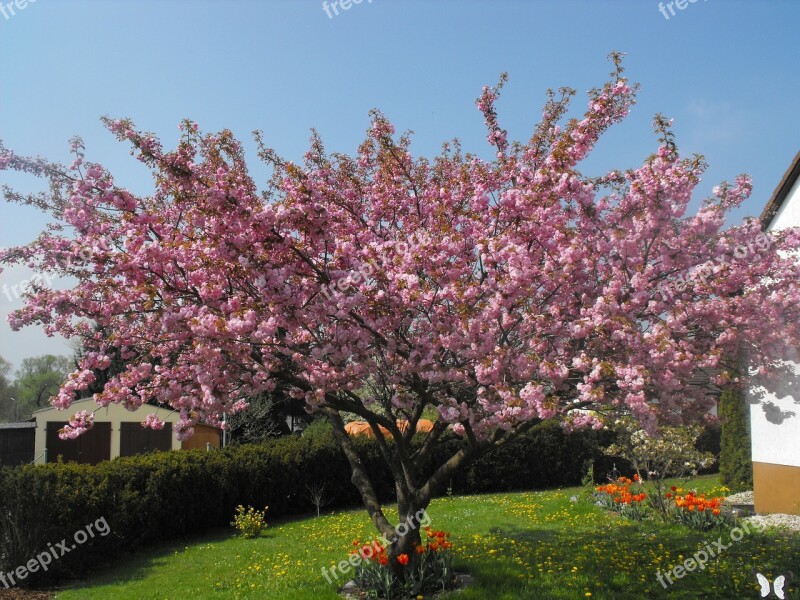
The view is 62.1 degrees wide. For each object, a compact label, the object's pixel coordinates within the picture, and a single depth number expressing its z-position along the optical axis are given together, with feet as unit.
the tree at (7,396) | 159.27
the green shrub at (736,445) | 44.06
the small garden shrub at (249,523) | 36.24
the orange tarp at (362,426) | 60.63
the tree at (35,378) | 181.27
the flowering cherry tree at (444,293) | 15.76
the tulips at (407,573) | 20.34
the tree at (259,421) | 62.13
